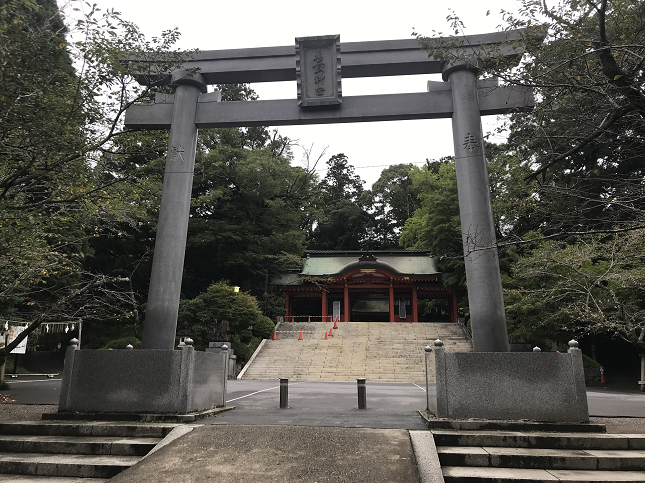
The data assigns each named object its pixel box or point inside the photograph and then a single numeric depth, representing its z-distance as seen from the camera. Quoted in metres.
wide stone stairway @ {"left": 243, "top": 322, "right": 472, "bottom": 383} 17.31
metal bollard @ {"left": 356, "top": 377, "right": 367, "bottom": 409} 7.57
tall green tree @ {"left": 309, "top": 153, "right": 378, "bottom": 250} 45.44
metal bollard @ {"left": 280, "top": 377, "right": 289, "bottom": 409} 7.72
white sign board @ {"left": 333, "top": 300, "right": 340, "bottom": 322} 28.47
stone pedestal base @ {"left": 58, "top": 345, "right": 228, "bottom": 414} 5.80
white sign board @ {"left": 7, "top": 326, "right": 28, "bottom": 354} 14.86
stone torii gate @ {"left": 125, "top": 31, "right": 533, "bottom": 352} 6.73
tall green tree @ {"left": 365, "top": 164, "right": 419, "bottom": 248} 44.78
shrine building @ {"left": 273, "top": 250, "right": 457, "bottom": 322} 26.08
